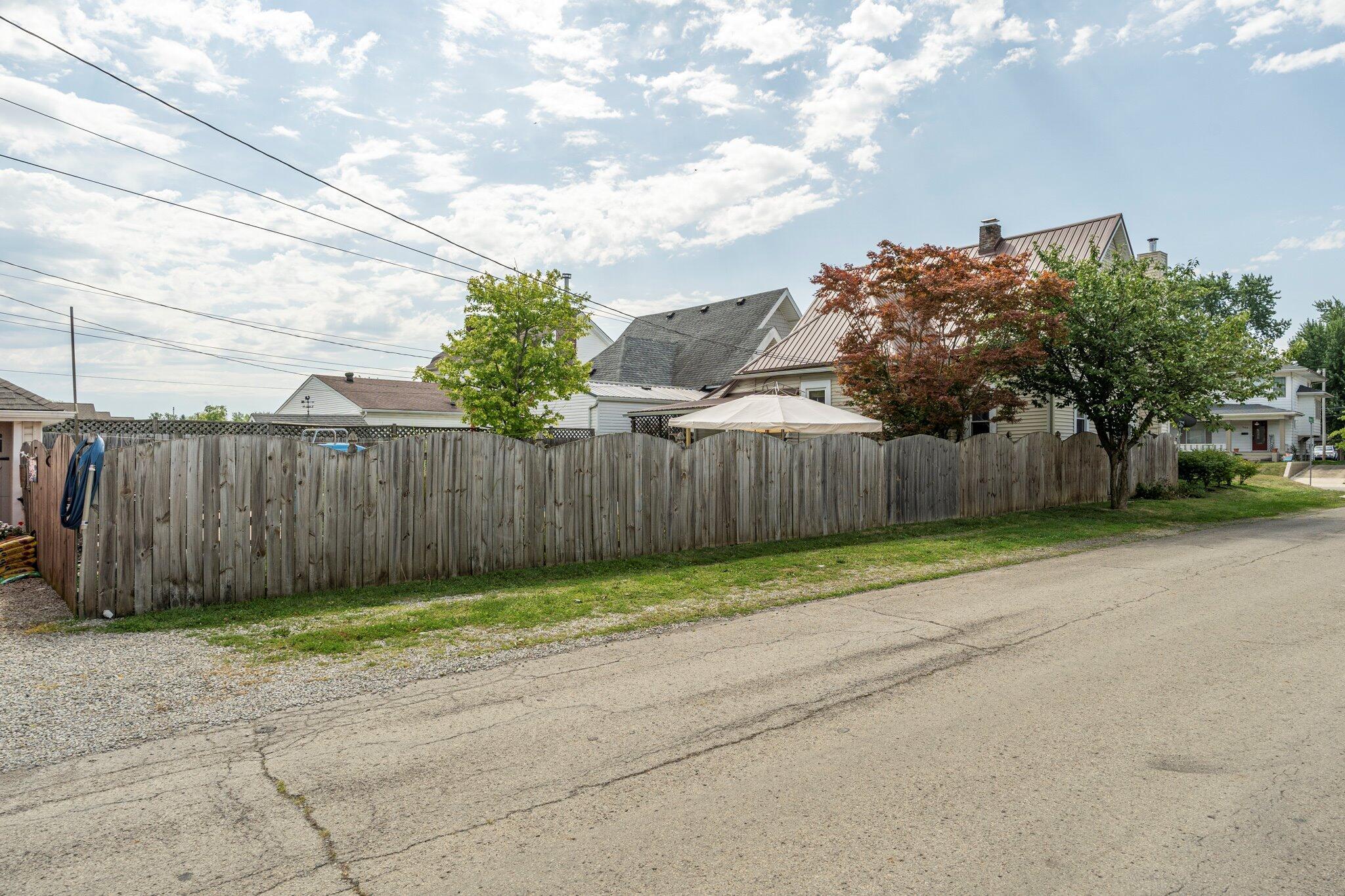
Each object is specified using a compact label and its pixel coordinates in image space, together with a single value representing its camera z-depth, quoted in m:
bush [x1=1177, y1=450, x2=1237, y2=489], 25.52
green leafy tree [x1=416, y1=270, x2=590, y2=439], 21.02
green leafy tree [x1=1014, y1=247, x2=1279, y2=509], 17.27
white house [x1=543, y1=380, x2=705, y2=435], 28.25
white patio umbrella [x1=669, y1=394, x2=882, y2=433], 14.90
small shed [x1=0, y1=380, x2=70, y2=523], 15.02
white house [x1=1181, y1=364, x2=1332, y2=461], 47.91
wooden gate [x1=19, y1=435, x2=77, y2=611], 7.80
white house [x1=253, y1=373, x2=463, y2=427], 42.69
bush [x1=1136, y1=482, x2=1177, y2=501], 22.41
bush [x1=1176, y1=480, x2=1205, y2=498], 22.86
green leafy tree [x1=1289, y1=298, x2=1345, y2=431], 51.41
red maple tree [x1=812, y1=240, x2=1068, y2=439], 16.56
